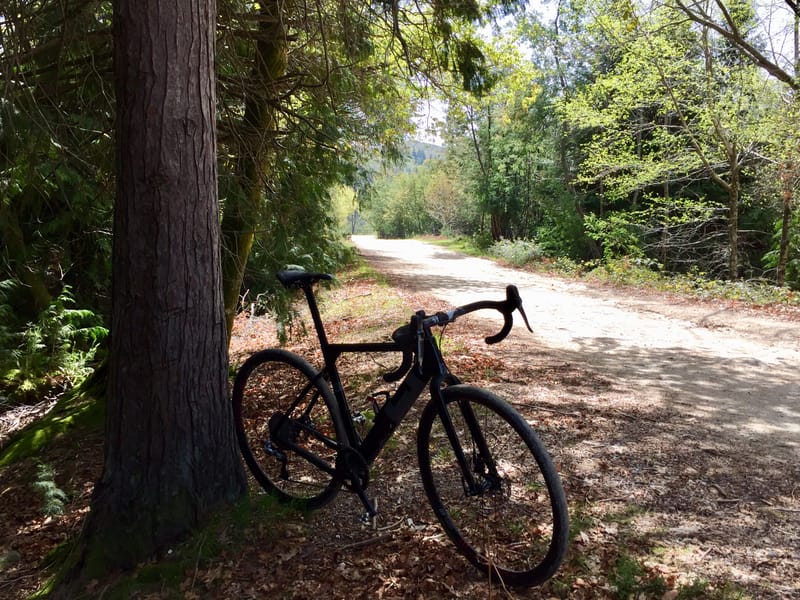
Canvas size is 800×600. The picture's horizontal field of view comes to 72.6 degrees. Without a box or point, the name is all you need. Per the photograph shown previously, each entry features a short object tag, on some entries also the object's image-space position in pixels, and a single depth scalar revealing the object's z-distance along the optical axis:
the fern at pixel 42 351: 6.49
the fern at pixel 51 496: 3.73
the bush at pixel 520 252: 21.69
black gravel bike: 2.34
